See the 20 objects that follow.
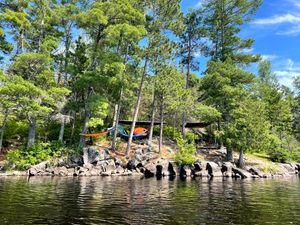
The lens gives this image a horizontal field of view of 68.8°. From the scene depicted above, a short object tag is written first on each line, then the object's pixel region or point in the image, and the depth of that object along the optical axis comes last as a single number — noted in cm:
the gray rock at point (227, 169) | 1989
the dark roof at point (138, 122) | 2641
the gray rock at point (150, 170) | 1896
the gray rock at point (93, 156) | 1929
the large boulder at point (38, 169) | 1732
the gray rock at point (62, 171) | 1768
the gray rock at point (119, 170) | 1888
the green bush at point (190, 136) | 2349
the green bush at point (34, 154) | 1778
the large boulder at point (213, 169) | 1945
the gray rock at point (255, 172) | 2056
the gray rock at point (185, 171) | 1936
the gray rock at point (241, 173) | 1956
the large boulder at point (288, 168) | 2364
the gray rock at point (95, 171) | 1827
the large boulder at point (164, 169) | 1910
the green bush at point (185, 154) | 1948
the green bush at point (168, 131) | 2759
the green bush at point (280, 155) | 2620
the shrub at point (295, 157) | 2851
